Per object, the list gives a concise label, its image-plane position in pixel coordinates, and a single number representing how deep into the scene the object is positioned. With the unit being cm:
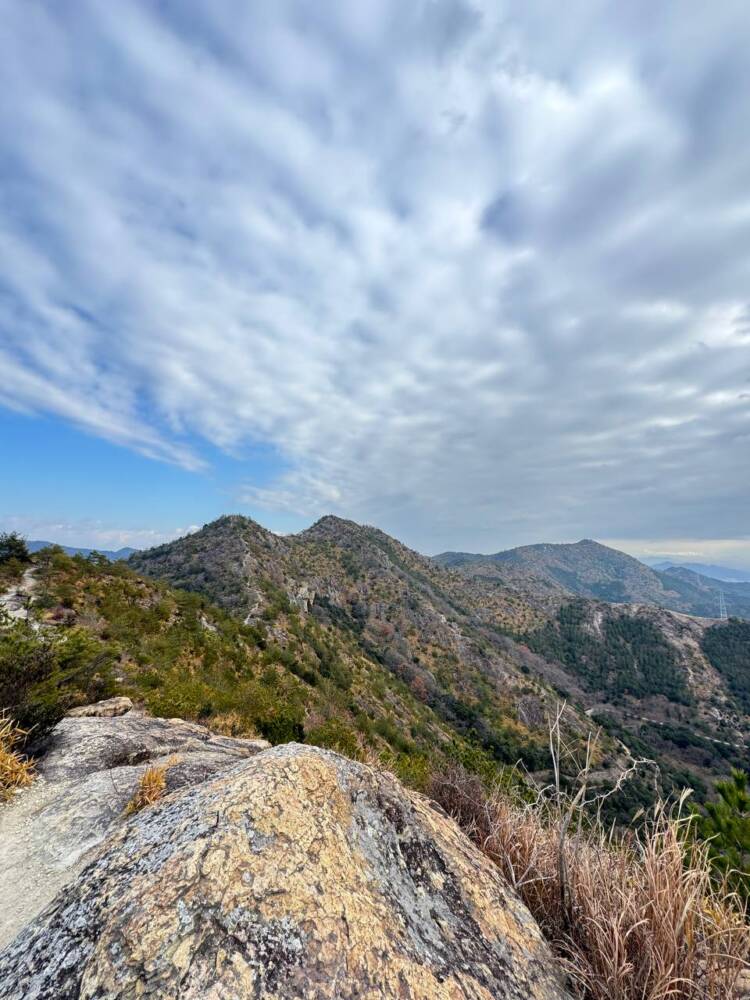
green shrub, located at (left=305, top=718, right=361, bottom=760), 1230
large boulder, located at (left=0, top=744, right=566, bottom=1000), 214
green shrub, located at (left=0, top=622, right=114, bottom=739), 657
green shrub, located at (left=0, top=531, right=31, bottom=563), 2186
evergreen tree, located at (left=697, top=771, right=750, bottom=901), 734
